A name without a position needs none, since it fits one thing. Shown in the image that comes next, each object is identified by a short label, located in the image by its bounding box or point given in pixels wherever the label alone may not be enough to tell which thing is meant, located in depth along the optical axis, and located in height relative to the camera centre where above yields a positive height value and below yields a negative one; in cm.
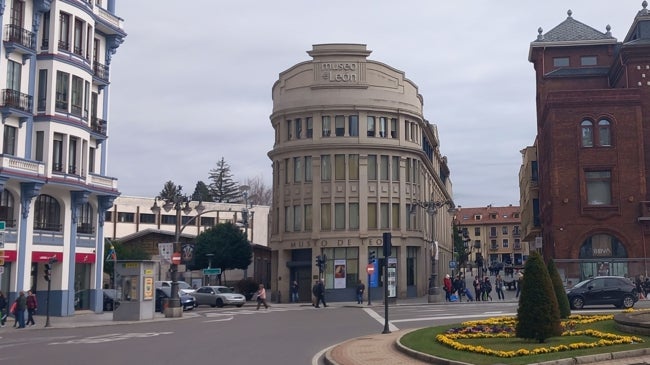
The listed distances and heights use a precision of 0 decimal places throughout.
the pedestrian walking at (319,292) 4628 -146
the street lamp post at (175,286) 3725 -87
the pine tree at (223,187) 13512 +1465
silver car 5025 -191
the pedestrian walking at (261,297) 4441 -169
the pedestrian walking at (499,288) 5025 -136
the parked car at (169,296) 4380 -181
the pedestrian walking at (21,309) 3158 -168
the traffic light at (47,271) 3388 -13
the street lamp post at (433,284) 4856 -104
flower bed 1602 -171
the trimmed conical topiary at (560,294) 2431 -85
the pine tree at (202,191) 13600 +1404
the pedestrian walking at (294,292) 5452 -173
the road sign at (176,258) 3766 +52
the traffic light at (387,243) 2389 +79
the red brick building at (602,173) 5453 +687
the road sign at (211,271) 5812 -21
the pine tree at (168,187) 12038 +1378
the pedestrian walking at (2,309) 3244 -178
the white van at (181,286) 4966 -117
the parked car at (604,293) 3434 -117
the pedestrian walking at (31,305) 3291 -158
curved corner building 5584 +695
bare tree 12602 +1262
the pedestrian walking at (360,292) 4953 -157
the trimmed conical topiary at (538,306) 1686 -86
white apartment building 3744 +606
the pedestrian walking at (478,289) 4925 -139
